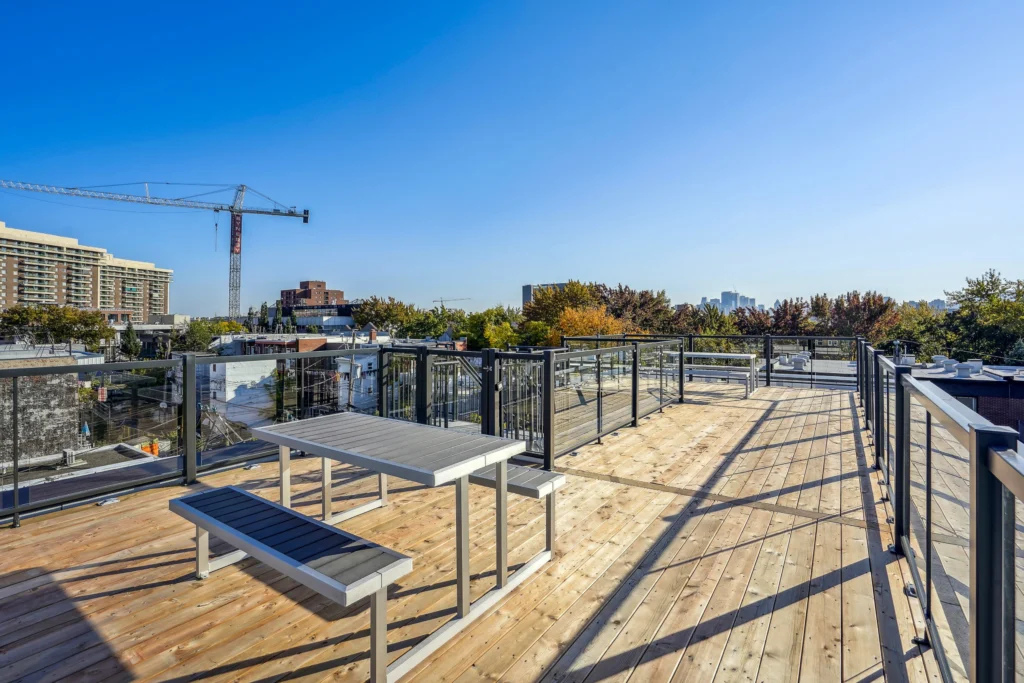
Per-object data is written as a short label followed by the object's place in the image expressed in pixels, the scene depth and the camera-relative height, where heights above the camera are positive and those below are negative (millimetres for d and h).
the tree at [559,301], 27516 +2702
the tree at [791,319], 23906 +1382
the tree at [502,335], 26353 +609
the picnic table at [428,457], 1928 -509
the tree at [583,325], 23062 +1044
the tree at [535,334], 24766 +632
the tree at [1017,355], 15188 -329
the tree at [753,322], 24531 +1270
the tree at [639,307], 27812 +2416
